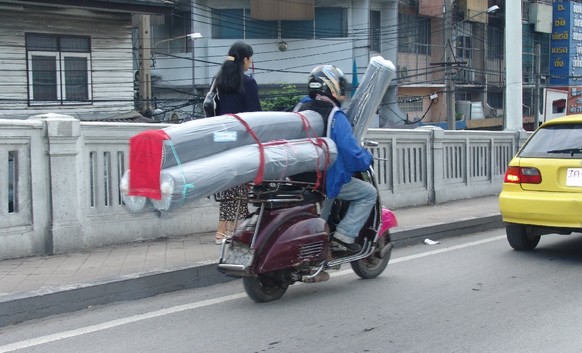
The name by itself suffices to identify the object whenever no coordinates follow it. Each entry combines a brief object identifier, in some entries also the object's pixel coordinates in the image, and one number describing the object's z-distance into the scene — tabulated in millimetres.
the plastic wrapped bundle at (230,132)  4969
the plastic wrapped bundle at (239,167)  4816
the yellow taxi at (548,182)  7559
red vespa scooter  5637
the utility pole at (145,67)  20047
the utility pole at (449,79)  25531
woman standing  7508
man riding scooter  6051
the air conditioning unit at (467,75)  35672
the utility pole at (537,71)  31250
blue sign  39688
